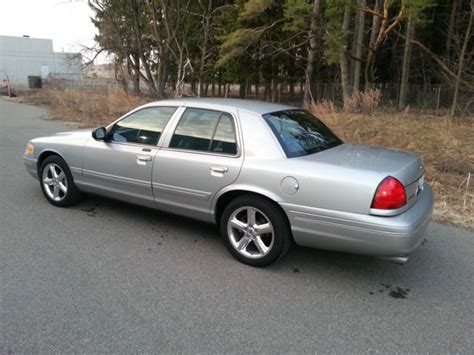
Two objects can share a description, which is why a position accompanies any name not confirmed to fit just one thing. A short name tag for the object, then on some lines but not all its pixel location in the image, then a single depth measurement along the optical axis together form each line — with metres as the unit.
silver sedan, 3.19
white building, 60.44
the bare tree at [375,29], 17.03
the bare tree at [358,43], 17.36
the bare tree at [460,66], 14.91
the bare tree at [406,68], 18.07
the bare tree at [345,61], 16.98
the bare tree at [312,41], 18.12
